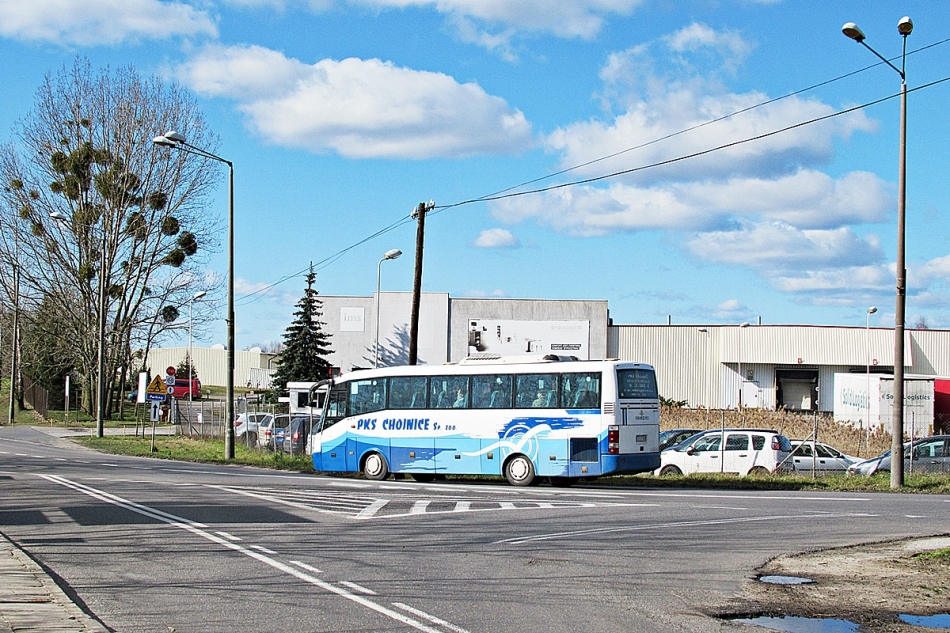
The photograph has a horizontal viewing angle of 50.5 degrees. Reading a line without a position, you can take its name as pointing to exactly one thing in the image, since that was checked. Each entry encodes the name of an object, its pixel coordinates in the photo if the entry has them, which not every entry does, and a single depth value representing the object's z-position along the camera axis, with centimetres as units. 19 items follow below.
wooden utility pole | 3350
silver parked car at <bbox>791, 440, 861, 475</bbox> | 2669
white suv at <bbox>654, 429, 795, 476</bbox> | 2667
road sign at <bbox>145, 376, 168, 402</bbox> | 3719
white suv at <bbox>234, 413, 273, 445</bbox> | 4078
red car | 8644
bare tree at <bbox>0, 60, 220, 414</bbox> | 5109
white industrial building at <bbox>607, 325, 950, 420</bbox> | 6731
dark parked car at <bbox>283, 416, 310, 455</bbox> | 3572
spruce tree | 6562
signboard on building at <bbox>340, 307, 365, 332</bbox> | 7562
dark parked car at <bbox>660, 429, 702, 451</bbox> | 3289
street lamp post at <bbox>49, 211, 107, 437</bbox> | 4612
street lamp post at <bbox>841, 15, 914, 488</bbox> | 2206
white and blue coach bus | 2261
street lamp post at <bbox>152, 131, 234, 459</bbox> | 3170
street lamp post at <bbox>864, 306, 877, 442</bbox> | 6694
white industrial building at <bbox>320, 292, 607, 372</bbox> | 7412
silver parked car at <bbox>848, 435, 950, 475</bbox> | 2633
